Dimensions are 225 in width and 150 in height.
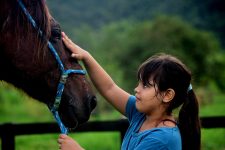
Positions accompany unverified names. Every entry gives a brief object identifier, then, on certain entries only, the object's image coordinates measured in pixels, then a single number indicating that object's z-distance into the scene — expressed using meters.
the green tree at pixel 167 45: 51.25
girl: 3.32
